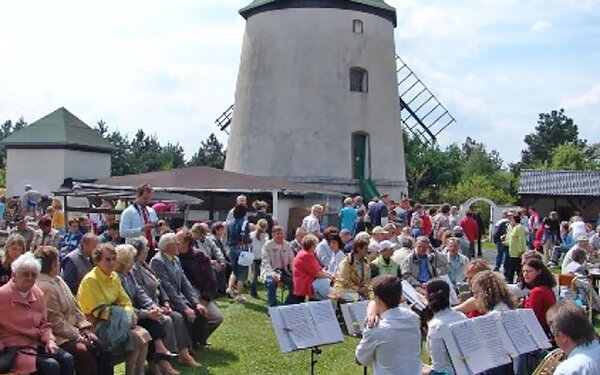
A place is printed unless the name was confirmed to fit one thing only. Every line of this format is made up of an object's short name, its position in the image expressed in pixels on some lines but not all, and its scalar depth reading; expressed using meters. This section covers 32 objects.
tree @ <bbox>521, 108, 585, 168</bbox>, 87.94
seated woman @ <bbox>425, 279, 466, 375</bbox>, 6.60
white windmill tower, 29.44
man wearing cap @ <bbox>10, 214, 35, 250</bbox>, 12.75
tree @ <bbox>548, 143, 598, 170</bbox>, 69.94
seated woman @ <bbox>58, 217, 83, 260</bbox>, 13.27
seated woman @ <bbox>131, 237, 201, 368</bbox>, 9.36
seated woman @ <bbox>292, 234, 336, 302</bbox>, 12.44
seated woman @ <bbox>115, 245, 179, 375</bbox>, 8.90
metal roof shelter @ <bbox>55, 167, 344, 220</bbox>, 19.98
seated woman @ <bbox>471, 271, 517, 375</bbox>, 7.64
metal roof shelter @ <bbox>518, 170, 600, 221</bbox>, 37.03
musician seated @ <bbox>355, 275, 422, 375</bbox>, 6.25
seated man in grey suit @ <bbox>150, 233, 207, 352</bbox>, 9.82
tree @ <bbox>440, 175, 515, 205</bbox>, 53.72
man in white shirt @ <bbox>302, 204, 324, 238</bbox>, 17.22
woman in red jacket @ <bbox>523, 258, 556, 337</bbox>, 8.30
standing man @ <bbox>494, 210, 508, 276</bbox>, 19.61
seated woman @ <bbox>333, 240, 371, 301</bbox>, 12.20
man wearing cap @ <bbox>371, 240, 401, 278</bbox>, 12.89
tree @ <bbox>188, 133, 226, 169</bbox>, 72.25
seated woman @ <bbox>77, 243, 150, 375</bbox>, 8.28
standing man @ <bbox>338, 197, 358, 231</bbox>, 19.41
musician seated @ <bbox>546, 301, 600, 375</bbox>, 4.49
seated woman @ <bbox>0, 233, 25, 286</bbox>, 8.10
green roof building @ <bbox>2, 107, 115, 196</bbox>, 28.89
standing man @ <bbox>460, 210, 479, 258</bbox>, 21.12
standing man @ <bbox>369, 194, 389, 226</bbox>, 20.15
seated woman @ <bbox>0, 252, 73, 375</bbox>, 7.12
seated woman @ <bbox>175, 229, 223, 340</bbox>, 10.55
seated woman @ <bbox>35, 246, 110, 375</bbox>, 7.68
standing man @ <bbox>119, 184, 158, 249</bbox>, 11.19
